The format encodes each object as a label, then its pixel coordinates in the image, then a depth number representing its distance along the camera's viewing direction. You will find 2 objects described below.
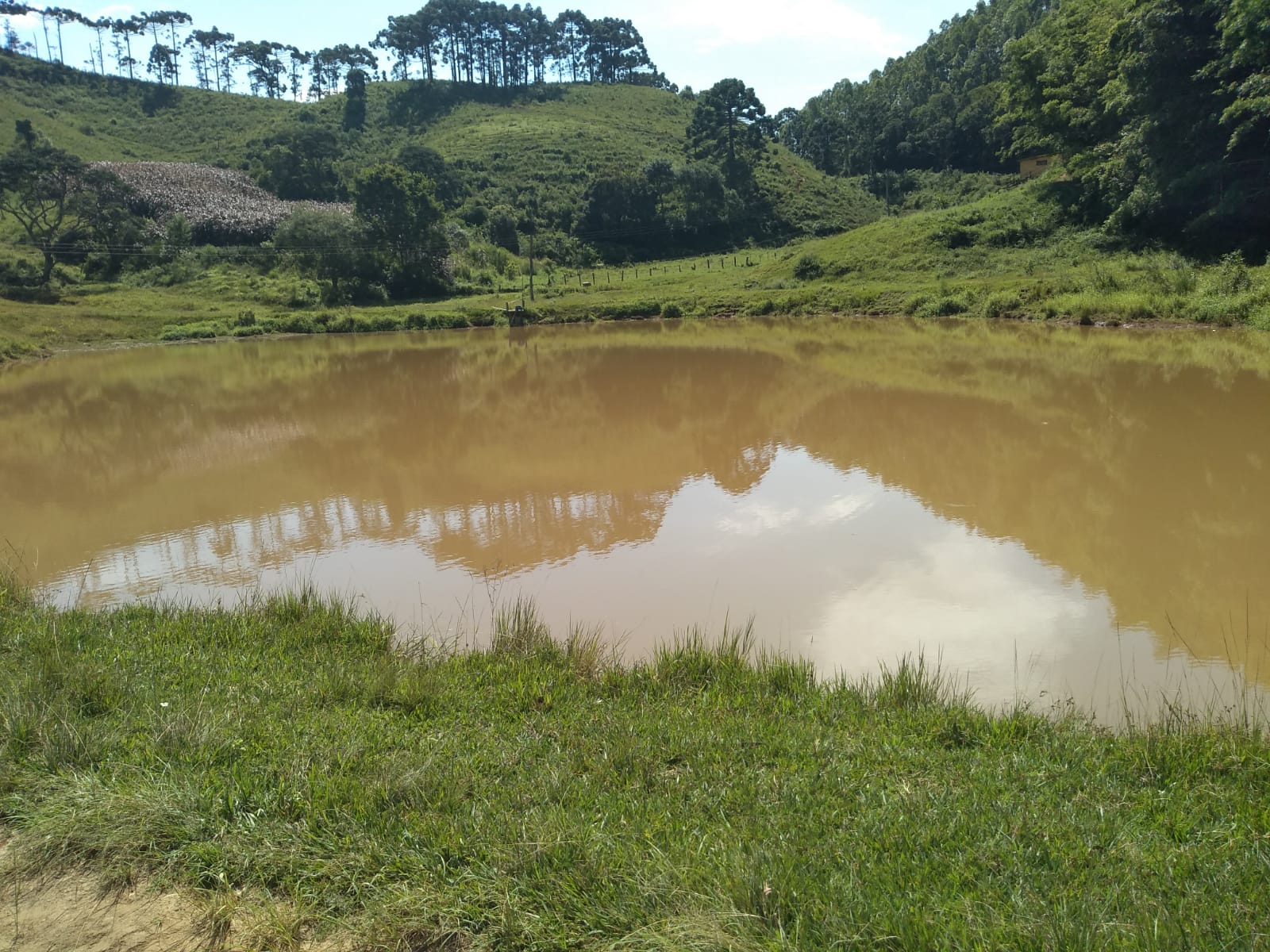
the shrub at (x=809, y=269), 41.25
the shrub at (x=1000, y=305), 28.73
